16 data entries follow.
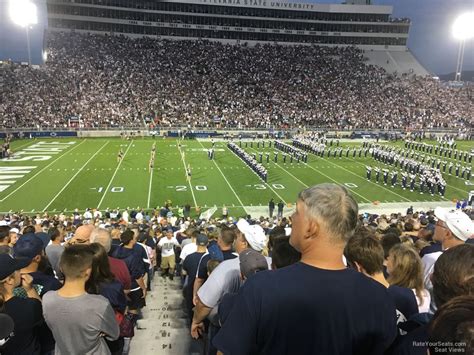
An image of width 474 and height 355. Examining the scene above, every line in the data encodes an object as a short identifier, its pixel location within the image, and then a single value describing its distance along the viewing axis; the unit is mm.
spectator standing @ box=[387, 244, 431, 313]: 3209
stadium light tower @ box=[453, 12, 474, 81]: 51031
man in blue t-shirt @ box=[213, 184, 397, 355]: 1738
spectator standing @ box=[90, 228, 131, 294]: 3916
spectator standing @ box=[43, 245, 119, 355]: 2873
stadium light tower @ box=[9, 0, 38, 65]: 47253
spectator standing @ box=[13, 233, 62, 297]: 3615
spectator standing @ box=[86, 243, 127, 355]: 3338
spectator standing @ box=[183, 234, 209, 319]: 4547
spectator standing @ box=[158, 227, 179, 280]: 8219
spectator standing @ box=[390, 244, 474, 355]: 2082
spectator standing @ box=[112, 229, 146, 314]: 4379
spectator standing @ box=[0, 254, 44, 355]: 2926
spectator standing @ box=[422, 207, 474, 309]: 3762
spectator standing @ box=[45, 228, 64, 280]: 4965
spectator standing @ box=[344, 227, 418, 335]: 2988
